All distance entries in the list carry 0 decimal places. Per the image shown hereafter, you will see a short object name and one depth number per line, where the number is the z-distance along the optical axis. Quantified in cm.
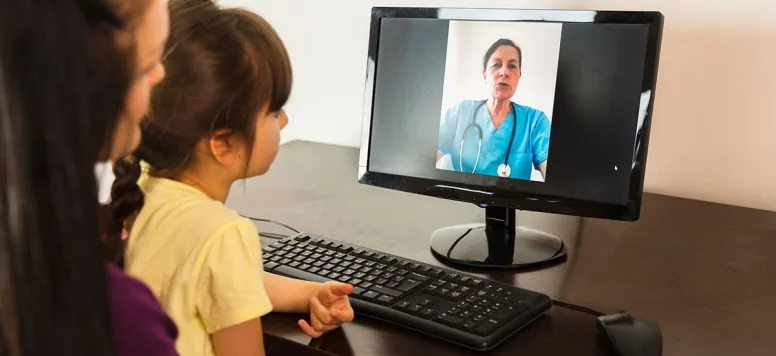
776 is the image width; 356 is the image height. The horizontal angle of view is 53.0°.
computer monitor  112
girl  88
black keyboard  92
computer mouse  86
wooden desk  93
